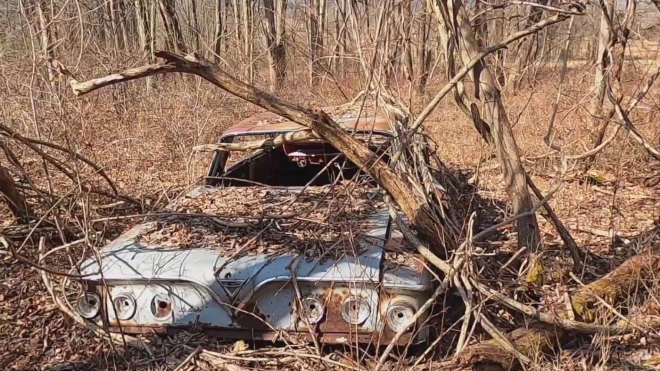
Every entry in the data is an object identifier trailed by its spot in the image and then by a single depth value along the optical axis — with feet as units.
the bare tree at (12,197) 15.80
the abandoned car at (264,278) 9.32
